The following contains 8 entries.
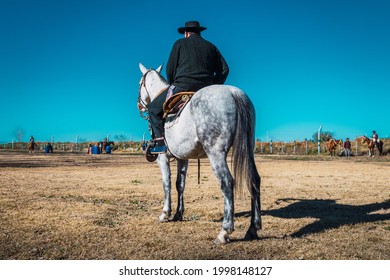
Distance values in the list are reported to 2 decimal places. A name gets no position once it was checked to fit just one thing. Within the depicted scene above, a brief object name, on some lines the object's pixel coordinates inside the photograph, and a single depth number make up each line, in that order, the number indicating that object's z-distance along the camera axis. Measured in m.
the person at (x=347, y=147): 43.81
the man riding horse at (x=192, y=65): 6.37
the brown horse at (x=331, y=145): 45.12
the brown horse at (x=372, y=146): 41.28
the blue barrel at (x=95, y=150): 50.72
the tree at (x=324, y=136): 68.54
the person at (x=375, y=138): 40.51
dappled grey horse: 5.43
